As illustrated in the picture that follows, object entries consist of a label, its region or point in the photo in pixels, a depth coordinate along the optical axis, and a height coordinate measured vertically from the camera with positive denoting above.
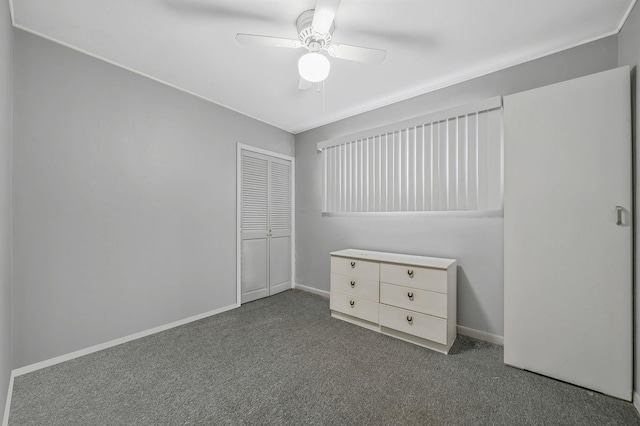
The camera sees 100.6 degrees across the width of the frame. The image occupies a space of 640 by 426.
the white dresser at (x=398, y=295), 2.30 -0.80
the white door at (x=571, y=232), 1.67 -0.14
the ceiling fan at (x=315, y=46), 1.68 +1.11
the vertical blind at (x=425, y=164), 2.46 +0.53
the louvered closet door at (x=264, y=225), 3.53 -0.17
